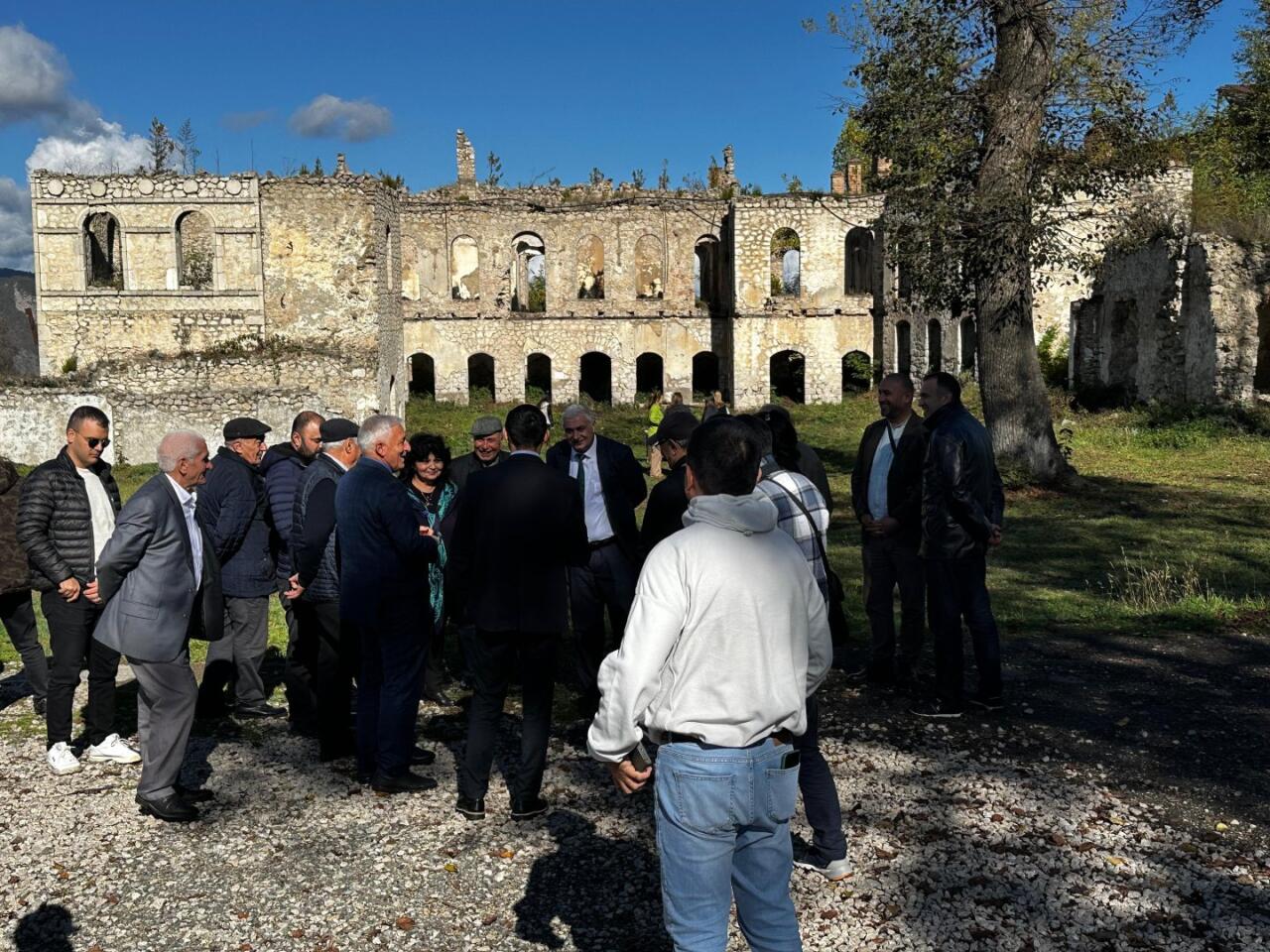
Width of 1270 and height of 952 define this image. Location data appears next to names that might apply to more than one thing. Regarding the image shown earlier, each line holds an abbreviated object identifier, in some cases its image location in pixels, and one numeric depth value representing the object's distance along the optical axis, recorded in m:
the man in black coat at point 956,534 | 6.15
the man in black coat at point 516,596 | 5.12
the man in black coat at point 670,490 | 5.81
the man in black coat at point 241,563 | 6.73
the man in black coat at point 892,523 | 6.49
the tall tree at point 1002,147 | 15.59
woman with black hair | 6.82
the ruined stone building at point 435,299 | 25.89
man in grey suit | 5.18
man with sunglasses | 6.10
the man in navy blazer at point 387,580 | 5.41
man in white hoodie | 3.04
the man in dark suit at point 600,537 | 6.88
